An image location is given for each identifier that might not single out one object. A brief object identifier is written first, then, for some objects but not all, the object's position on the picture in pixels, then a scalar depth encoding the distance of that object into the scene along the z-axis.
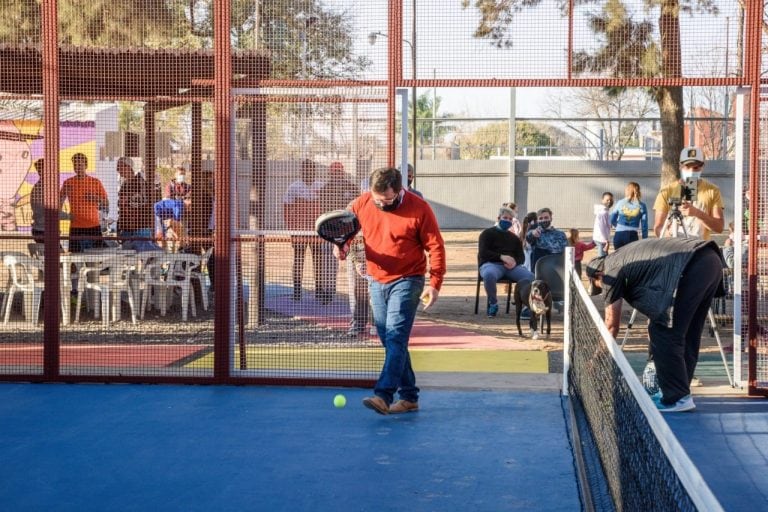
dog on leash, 12.49
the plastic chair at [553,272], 13.79
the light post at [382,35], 8.88
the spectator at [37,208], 11.59
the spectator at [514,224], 15.27
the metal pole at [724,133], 29.33
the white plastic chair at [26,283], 11.25
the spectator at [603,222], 19.12
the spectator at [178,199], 10.26
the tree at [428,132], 37.72
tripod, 10.14
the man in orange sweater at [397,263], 8.11
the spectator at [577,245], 16.05
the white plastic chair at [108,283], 10.77
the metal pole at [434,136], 33.00
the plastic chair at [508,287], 14.24
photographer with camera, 9.99
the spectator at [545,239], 14.90
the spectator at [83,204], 10.32
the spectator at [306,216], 9.30
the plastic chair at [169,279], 10.88
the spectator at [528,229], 16.29
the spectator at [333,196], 9.16
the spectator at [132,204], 10.11
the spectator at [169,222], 10.09
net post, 8.81
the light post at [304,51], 8.95
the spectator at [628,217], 15.77
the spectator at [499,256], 14.19
